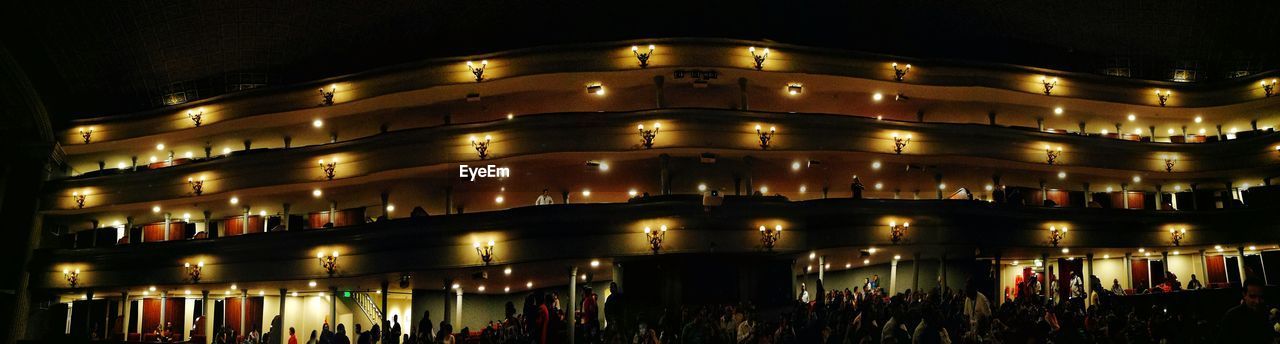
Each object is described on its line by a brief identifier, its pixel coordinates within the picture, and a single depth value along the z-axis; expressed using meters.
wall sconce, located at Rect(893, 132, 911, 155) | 34.06
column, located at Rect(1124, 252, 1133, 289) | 39.31
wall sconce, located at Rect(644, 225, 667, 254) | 29.70
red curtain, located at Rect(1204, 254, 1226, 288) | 41.06
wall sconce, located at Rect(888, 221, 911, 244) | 31.33
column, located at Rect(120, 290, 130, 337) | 40.08
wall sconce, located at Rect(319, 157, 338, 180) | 35.12
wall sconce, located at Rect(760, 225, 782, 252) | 30.25
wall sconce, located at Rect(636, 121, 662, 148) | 31.50
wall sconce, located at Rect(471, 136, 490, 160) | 32.56
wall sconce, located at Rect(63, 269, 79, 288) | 39.28
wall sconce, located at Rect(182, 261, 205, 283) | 36.66
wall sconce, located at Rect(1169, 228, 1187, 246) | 37.75
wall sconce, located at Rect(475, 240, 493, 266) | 30.78
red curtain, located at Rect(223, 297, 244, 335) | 42.25
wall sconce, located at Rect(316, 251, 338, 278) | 33.69
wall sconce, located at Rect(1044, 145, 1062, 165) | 37.00
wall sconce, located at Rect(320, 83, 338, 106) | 36.97
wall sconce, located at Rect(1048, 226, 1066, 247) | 34.88
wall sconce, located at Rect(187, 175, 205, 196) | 38.00
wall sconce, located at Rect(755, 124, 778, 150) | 32.28
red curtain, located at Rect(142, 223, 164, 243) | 42.38
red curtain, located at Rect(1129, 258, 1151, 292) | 41.41
